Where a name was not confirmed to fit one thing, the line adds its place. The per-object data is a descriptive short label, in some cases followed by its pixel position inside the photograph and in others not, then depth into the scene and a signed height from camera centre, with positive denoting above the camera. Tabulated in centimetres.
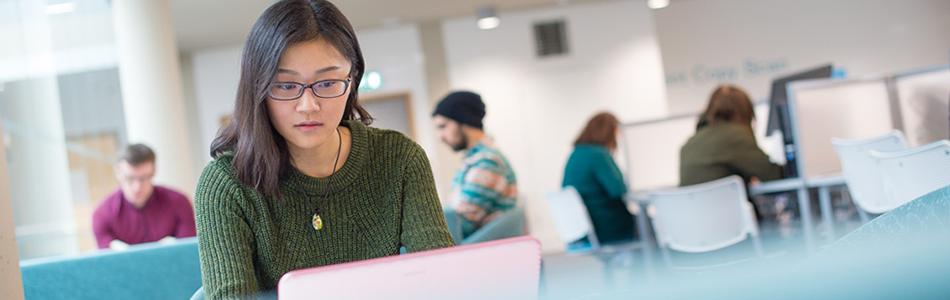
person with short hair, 377 -4
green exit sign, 850 +93
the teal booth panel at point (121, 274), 237 -20
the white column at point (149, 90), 566 +76
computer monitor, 426 +1
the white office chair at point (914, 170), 269 -26
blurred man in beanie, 321 -6
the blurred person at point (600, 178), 475 -23
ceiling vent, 892 +115
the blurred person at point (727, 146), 410 -13
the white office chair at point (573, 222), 463 -47
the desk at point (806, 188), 370 -38
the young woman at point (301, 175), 116 +0
